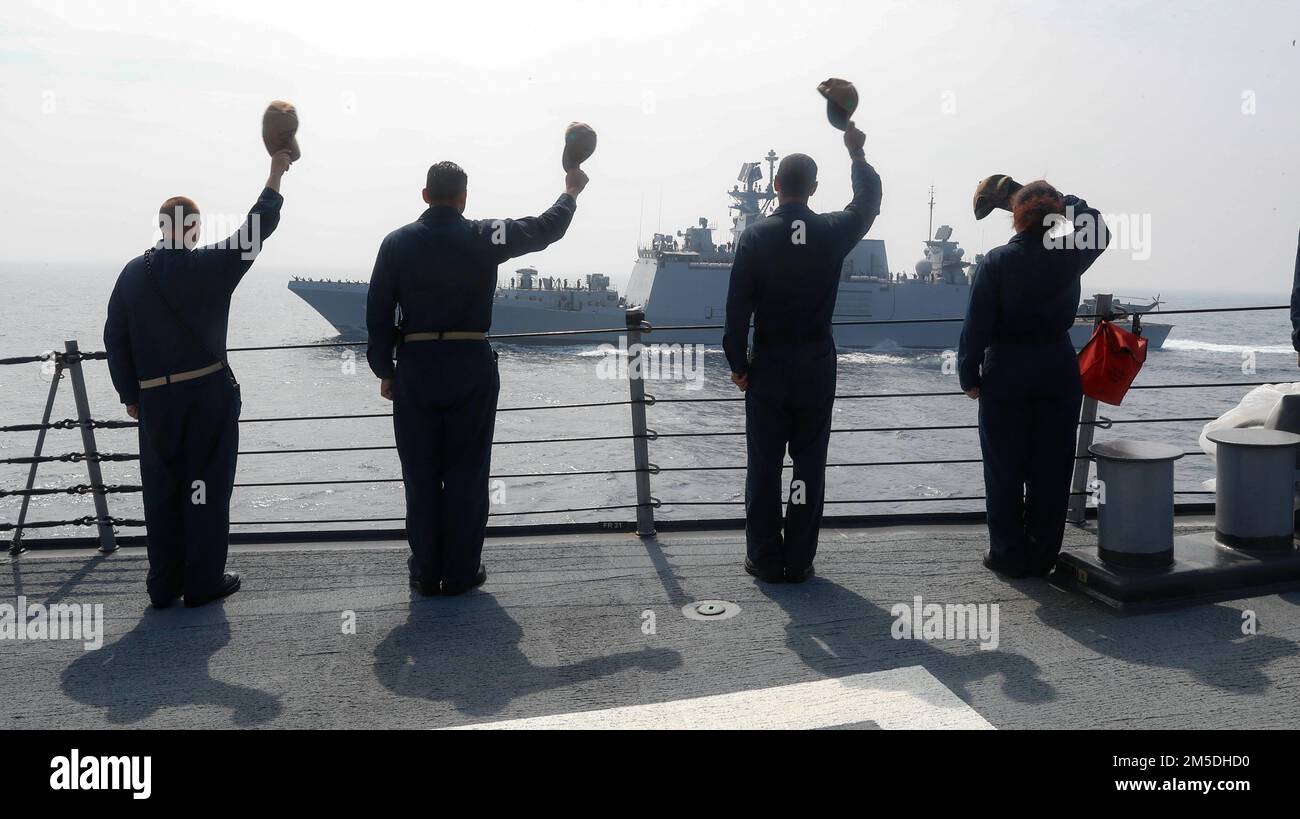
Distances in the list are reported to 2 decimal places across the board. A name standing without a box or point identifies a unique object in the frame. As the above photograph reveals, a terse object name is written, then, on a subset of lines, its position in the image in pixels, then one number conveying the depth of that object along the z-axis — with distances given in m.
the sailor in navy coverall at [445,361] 3.20
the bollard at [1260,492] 3.24
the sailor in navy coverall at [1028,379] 3.27
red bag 3.52
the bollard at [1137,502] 3.09
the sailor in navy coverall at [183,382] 3.16
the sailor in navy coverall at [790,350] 3.30
